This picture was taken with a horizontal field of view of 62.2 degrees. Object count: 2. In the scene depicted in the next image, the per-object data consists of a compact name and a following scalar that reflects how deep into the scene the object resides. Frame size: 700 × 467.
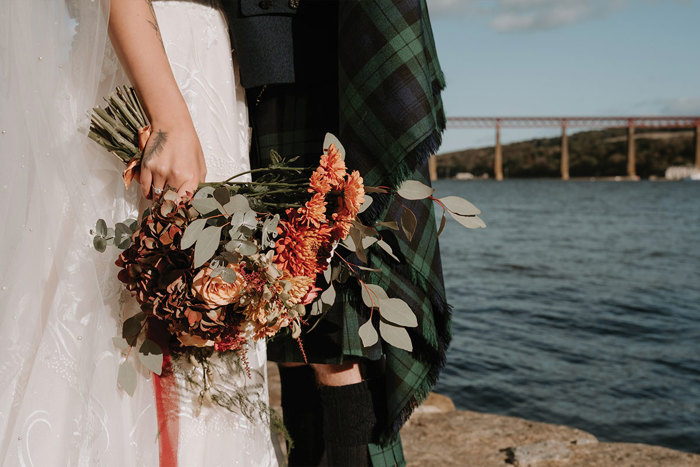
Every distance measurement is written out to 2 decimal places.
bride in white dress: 0.86
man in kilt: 1.07
